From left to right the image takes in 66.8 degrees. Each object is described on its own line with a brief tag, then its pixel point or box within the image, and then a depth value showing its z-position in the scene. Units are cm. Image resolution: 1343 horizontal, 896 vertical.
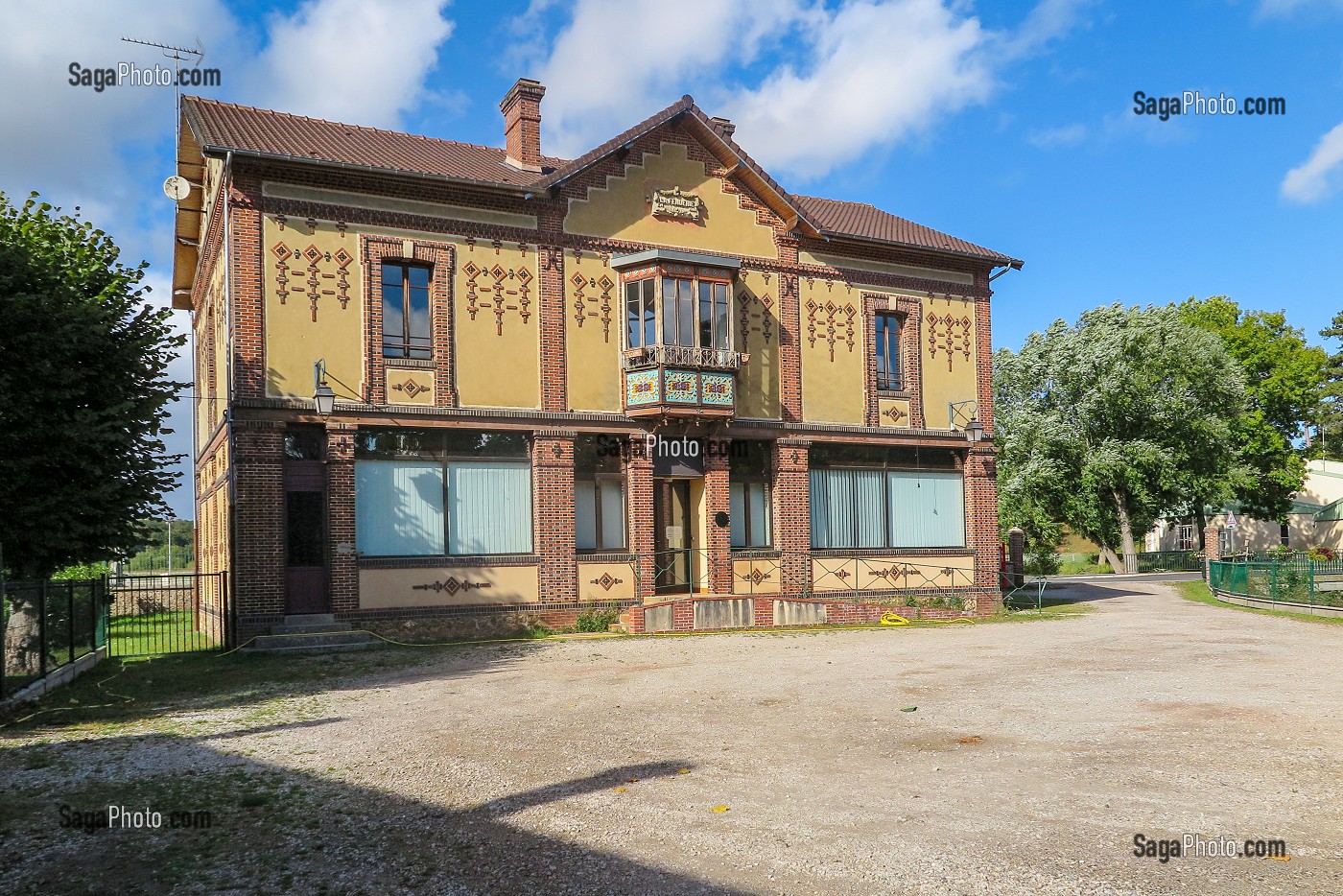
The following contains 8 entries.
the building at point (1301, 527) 5781
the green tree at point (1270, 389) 4719
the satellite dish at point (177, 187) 1983
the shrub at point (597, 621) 1953
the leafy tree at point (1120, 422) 3953
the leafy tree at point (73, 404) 1310
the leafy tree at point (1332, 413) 5279
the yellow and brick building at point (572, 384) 1764
